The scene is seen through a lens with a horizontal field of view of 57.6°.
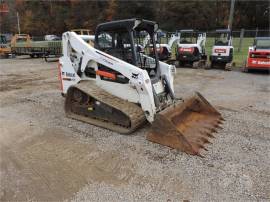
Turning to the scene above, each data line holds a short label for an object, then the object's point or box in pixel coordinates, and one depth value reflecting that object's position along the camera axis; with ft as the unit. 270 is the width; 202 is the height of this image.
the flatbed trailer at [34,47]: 60.64
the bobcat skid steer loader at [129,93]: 13.53
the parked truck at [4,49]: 70.38
